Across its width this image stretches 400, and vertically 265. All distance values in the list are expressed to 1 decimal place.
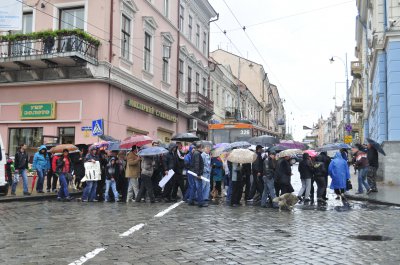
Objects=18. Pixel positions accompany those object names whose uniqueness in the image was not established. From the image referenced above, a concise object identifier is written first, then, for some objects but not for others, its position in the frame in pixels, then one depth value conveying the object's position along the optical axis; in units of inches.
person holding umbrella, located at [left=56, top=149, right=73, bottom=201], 547.8
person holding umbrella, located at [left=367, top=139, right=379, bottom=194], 629.0
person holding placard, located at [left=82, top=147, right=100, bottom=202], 543.8
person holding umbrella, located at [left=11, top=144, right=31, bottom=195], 587.2
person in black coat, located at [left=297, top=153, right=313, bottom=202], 528.7
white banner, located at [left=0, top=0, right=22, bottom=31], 621.9
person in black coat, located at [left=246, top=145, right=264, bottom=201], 515.3
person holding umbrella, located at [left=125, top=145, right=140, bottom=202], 533.0
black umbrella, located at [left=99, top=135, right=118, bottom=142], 703.7
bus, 1056.2
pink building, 802.8
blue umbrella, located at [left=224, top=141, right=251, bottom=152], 560.9
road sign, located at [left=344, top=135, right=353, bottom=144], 1276.5
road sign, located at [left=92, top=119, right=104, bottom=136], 713.6
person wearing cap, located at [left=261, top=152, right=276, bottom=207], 491.5
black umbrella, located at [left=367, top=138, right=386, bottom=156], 617.3
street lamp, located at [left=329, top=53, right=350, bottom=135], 1444.4
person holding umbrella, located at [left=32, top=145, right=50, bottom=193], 603.1
